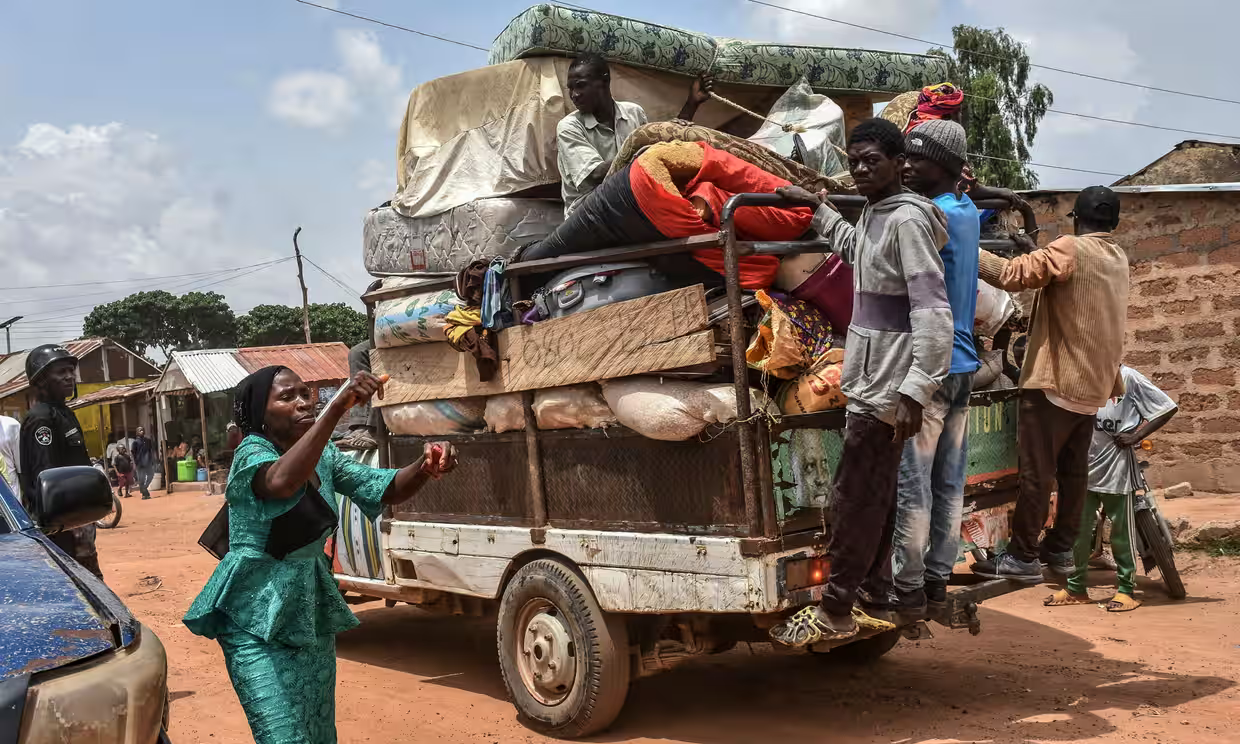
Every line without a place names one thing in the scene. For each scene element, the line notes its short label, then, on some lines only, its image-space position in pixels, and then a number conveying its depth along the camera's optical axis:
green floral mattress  5.44
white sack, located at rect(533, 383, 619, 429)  4.66
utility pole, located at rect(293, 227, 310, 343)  34.74
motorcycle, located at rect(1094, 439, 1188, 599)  7.07
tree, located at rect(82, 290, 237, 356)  60.69
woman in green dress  3.05
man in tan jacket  4.48
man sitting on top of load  5.07
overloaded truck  4.13
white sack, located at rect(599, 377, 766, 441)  4.13
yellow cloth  5.09
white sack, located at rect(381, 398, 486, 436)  5.41
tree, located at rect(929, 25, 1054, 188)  27.36
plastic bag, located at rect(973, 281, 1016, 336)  4.88
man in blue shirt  3.98
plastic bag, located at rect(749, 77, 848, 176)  5.61
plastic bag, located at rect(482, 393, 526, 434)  5.06
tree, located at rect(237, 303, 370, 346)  51.76
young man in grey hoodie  3.66
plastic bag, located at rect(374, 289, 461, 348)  5.31
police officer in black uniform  5.50
